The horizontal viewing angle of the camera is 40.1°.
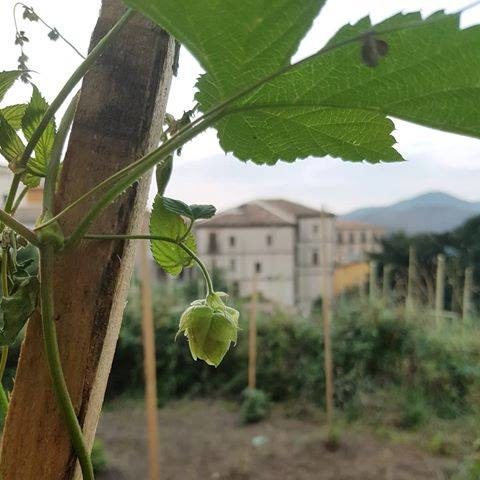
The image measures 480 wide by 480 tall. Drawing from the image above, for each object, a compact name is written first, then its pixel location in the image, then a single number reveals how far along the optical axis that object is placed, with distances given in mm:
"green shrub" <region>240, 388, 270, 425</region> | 3131
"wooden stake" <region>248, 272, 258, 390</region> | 3193
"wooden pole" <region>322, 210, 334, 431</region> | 2798
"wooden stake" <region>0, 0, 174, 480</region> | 213
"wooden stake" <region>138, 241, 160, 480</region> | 1896
